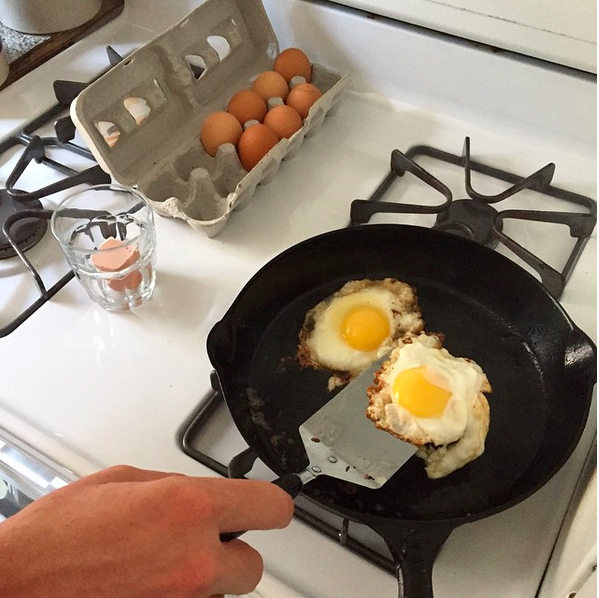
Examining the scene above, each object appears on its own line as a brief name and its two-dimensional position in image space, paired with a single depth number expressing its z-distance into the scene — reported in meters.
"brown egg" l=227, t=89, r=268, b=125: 0.95
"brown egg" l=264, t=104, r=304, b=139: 0.92
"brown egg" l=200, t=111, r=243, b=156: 0.92
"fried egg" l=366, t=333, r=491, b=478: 0.66
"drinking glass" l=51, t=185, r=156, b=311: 0.78
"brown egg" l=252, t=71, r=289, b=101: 0.97
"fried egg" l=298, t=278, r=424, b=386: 0.75
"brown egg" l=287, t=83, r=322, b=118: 0.95
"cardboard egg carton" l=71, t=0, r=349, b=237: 0.85
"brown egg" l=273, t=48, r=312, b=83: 0.99
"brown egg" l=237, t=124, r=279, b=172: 0.90
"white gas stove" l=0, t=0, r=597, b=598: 0.61
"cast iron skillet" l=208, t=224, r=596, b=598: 0.62
